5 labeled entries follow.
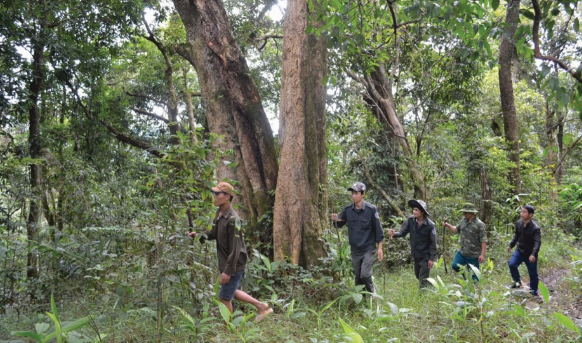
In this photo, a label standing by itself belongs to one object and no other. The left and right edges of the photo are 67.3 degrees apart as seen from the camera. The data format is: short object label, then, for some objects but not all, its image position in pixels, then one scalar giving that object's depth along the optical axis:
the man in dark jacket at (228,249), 4.80
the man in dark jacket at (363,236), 6.38
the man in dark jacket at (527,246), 7.10
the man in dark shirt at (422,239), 6.98
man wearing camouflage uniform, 7.29
